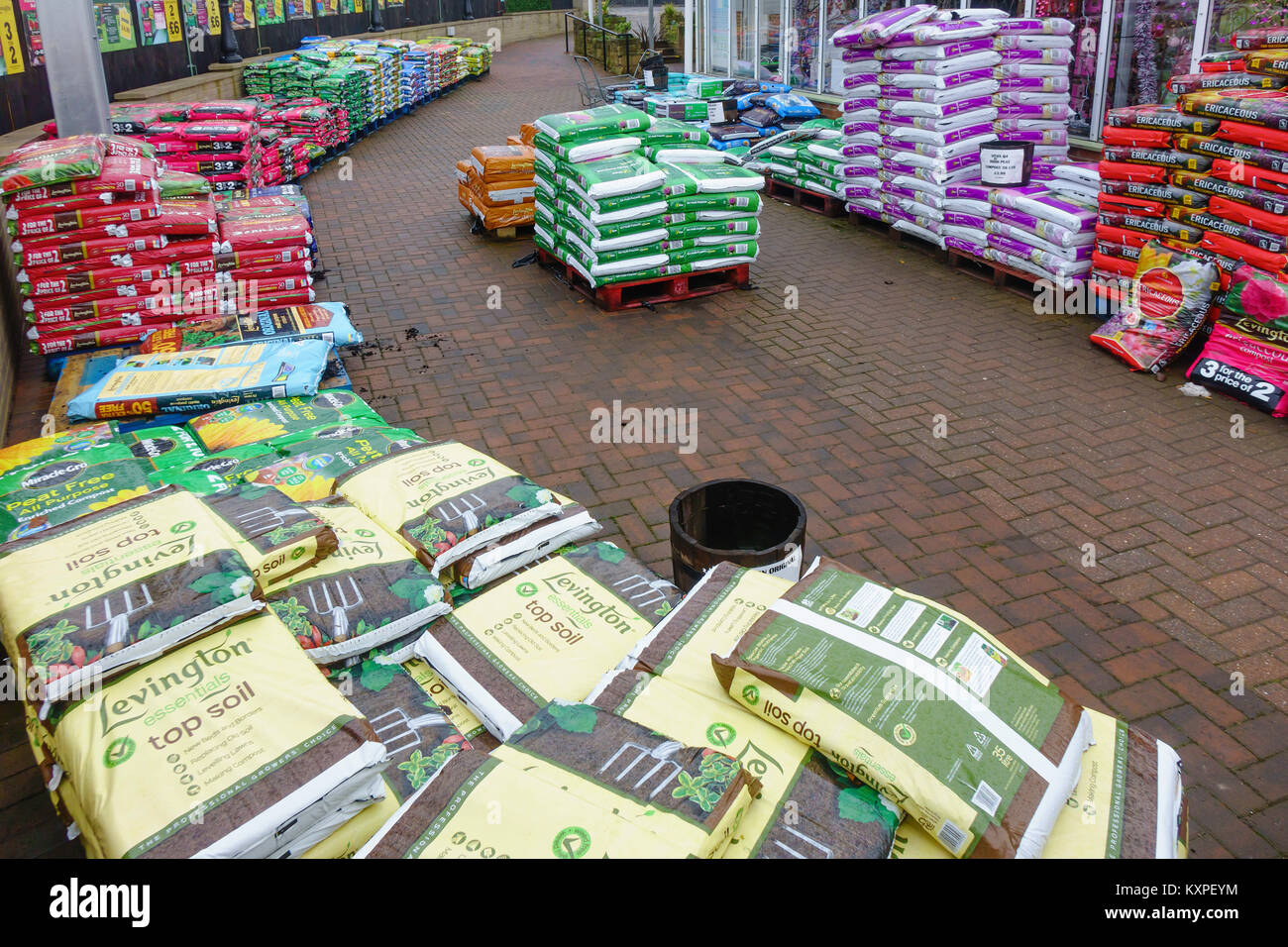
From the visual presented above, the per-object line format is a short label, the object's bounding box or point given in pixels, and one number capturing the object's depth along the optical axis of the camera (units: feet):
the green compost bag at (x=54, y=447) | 14.20
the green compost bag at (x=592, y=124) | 27.43
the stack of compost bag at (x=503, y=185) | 33.83
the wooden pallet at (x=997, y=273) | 28.09
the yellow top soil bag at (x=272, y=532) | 10.43
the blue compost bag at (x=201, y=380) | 17.46
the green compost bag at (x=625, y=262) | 26.86
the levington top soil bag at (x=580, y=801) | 6.90
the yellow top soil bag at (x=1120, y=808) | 7.68
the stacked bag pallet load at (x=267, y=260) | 24.48
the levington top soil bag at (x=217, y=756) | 7.48
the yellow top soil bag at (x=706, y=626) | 9.24
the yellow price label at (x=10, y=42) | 35.94
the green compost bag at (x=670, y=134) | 28.91
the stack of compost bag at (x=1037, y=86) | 30.07
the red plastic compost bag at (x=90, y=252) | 21.93
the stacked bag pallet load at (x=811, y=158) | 35.91
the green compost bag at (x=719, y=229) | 27.50
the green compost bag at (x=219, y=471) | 12.76
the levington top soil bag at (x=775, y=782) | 7.45
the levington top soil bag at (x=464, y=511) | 11.75
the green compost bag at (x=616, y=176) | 25.59
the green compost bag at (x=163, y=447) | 14.76
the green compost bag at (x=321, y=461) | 13.52
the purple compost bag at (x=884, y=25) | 30.68
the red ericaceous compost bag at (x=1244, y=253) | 20.67
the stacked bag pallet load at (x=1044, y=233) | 25.73
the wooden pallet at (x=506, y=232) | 35.09
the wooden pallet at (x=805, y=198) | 37.01
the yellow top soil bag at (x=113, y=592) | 8.65
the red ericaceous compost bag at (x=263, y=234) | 24.52
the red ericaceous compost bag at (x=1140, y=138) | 23.54
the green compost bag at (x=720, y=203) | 27.07
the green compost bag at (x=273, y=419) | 15.76
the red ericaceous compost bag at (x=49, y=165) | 21.33
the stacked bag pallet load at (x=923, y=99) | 29.73
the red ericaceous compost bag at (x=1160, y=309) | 22.15
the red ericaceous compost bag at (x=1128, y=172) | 23.66
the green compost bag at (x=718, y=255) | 27.84
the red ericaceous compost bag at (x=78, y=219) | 21.65
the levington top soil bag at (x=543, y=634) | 9.61
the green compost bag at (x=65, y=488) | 12.10
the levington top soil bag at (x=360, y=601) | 10.22
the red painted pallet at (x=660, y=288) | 27.76
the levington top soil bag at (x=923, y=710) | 7.50
